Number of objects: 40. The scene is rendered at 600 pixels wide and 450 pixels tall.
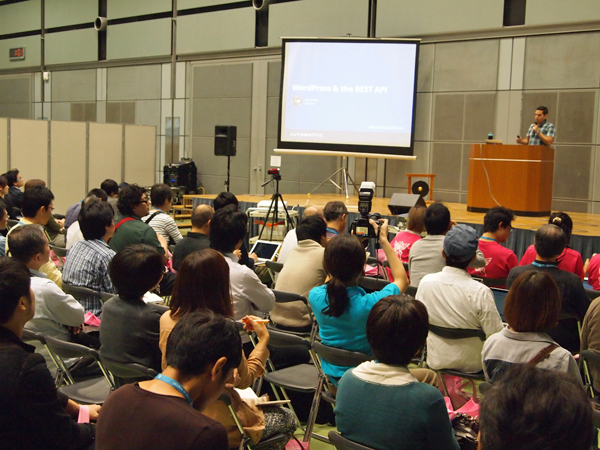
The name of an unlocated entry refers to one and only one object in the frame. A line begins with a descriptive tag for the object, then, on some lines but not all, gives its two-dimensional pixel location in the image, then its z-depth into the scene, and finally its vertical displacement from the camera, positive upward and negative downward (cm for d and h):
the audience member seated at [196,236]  420 -55
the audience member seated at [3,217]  438 -48
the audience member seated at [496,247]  412 -52
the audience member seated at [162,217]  525 -51
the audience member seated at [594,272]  390 -63
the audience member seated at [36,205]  446 -39
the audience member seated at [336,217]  443 -38
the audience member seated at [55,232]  573 -75
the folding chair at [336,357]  247 -79
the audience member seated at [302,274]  350 -66
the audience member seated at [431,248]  390 -52
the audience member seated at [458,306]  287 -65
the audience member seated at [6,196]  700 -53
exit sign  1609 +265
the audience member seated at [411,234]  455 -50
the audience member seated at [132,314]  249 -65
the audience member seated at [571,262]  376 -54
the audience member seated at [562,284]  319 -58
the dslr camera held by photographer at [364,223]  375 -36
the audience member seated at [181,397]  140 -59
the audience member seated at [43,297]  287 -68
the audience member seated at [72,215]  569 -58
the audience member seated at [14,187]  725 -44
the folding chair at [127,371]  240 -87
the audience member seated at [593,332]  268 -72
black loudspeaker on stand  1068 +36
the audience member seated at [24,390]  174 -69
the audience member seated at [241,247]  418 -59
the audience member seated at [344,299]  262 -59
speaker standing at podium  768 +55
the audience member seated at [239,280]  308 -60
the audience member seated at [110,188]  697 -37
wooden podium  711 -3
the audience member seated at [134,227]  441 -52
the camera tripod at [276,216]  710 -64
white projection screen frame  900 +105
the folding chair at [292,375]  278 -103
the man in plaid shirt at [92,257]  346 -59
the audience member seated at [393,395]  171 -66
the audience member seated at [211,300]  231 -55
